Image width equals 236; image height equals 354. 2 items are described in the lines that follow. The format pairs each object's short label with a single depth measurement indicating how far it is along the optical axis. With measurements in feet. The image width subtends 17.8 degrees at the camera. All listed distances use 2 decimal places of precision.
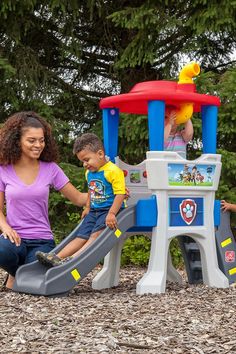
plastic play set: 16.89
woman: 17.29
